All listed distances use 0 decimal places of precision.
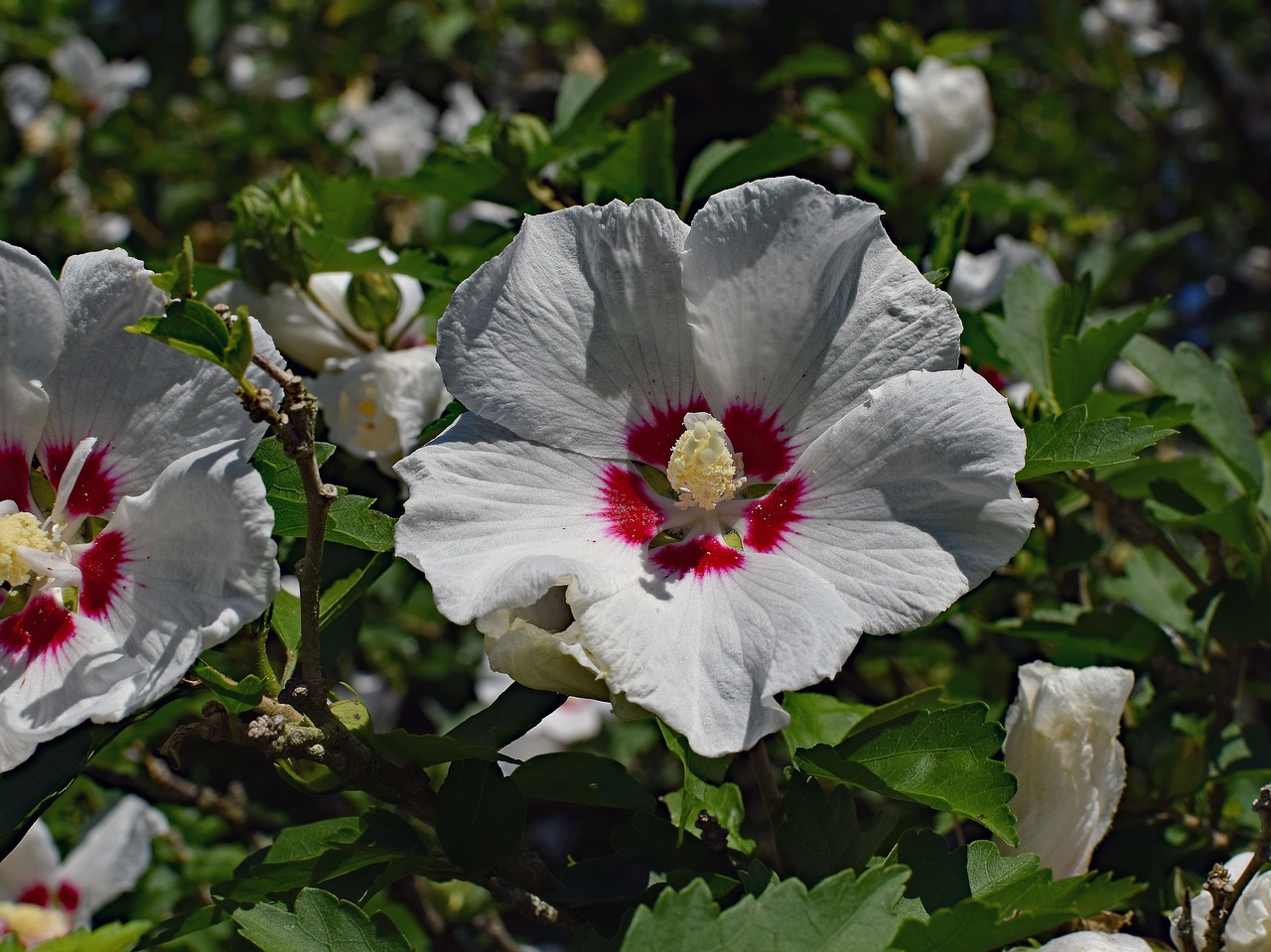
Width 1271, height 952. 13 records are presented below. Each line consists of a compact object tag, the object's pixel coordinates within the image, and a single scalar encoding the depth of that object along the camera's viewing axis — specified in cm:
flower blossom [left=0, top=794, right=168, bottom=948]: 89
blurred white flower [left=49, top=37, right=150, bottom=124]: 146
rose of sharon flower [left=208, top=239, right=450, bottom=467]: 81
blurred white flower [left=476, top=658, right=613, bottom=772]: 110
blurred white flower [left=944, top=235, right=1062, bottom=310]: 87
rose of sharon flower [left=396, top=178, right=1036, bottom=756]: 73
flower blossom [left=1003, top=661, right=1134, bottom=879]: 77
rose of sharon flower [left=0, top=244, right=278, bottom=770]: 72
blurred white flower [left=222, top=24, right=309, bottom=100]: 148
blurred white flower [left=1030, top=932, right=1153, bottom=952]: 74
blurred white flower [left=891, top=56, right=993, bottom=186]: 92
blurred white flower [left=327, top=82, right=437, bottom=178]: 104
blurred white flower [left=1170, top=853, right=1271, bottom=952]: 74
